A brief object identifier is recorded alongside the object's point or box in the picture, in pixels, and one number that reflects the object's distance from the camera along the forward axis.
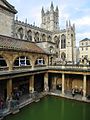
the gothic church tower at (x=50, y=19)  53.67
